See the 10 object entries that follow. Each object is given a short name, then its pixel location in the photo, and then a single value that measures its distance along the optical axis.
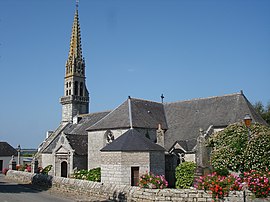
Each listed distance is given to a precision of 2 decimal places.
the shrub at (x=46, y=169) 29.44
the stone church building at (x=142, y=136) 18.52
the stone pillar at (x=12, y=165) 32.02
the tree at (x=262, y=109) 38.14
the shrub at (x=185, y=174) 21.04
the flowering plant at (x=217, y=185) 11.01
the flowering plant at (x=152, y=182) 12.43
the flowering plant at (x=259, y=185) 11.14
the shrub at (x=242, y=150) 17.27
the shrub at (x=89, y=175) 21.55
